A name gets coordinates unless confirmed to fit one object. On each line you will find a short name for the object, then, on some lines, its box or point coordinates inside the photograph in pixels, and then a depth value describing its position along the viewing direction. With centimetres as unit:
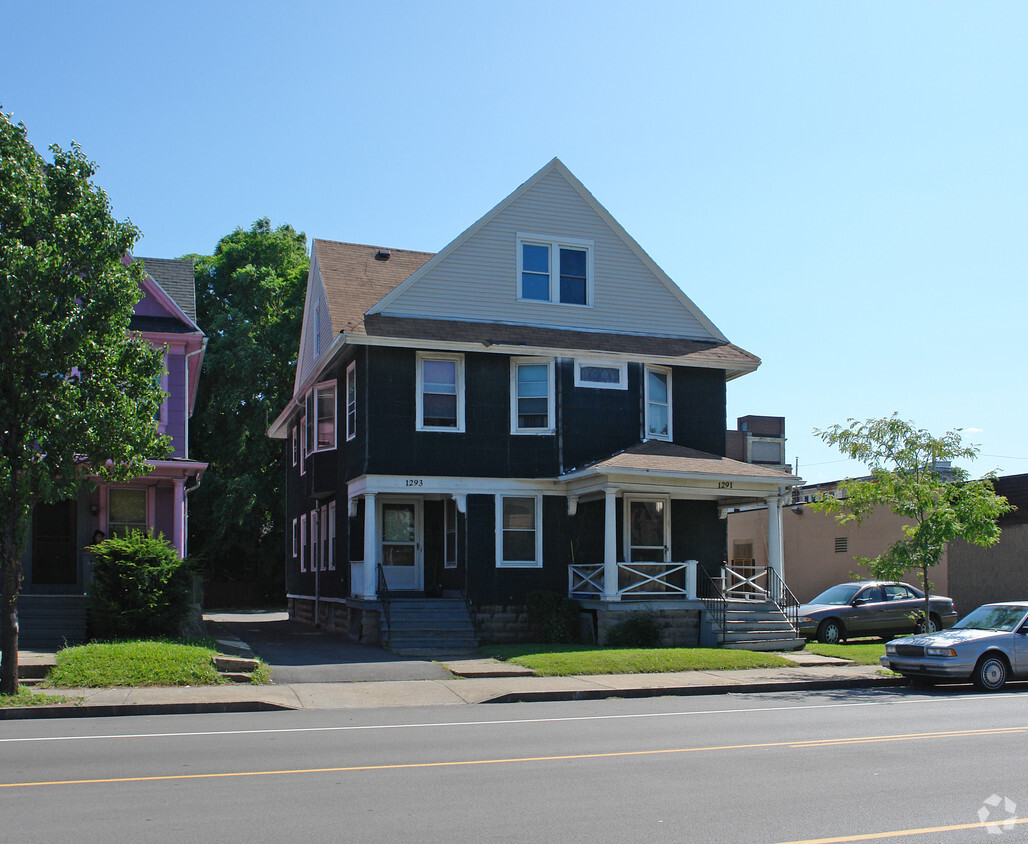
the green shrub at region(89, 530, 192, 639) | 1830
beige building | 3234
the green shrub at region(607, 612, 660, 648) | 2089
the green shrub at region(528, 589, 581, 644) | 2202
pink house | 2180
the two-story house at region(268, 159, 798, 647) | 2230
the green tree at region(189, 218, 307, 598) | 4084
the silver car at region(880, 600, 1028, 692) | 1619
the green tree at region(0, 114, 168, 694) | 1376
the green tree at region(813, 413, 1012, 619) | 1903
